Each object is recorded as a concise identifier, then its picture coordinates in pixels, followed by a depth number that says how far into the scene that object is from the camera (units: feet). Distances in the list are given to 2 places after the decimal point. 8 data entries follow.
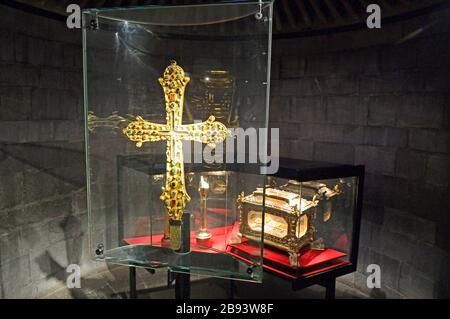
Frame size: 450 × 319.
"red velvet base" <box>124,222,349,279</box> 5.17
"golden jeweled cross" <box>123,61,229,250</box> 5.00
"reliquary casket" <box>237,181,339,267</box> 5.82
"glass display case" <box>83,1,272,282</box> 4.73
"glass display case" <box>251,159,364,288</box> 5.75
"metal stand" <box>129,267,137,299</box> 7.23
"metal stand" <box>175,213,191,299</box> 5.11
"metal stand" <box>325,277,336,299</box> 6.10
